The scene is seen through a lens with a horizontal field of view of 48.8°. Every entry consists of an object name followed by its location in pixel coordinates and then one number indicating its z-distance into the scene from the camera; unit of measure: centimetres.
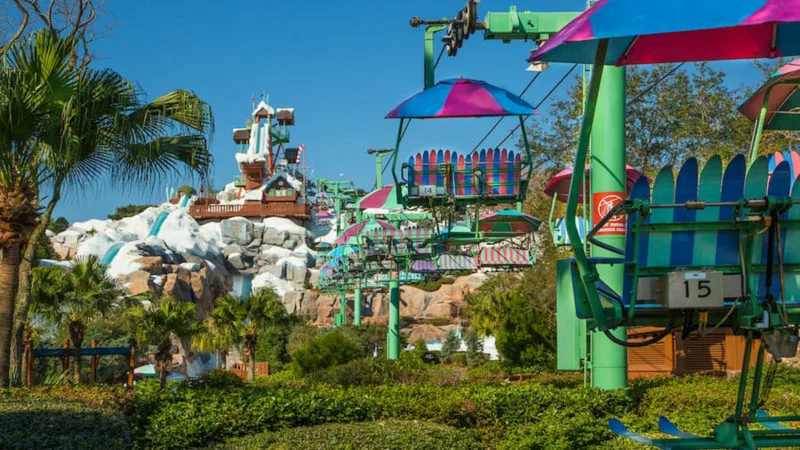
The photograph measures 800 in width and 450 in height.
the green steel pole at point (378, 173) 3588
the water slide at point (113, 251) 6392
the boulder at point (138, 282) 5585
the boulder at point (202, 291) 6294
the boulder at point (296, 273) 8038
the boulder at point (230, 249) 8319
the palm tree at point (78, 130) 1299
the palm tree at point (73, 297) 2244
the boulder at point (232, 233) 8519
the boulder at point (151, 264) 6000
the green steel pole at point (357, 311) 4812
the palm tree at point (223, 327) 3497
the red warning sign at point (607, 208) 1119
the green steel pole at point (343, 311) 6062
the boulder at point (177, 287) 5897
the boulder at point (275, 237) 8619
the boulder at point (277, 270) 8006
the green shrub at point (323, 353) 3098
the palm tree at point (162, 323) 2772
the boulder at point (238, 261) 8194
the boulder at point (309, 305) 7169
